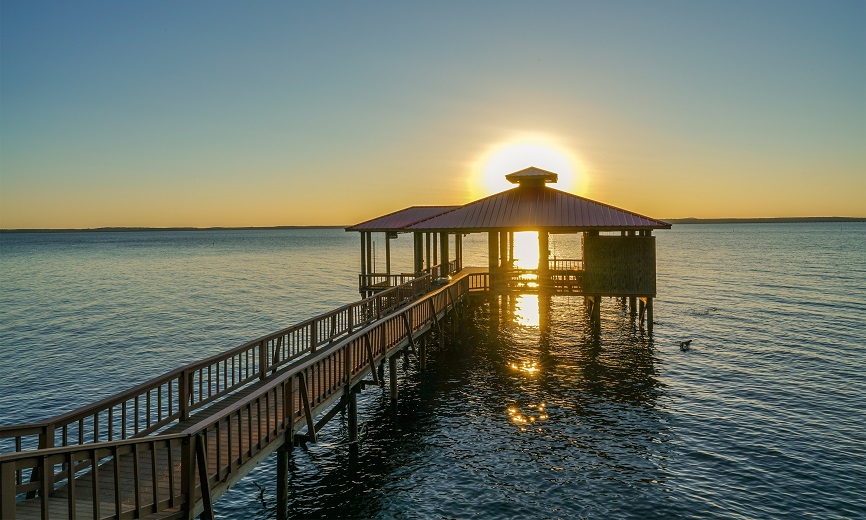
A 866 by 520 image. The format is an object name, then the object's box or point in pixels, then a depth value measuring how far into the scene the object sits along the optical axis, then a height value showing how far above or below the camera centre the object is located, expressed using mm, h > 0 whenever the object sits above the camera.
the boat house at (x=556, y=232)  26422 -51
